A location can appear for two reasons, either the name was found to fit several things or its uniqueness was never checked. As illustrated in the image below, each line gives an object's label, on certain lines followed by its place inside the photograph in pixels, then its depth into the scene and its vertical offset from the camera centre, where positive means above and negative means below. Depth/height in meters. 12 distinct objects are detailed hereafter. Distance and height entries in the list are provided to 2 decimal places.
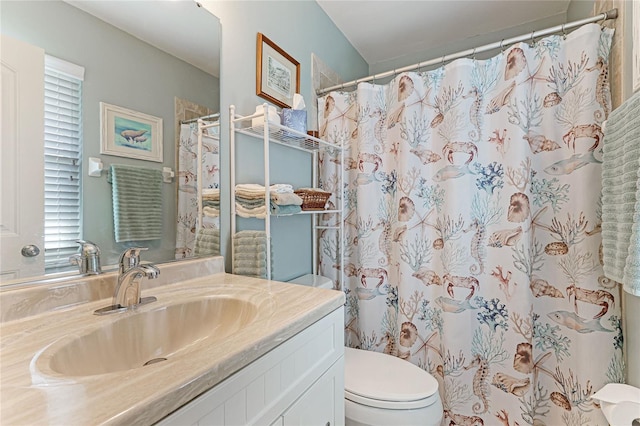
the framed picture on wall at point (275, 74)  1.34 +0.70
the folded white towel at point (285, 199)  1.23 +0.07
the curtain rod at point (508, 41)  1.20 +0.80
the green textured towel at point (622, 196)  0.88 +0.06
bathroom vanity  0.40 -0.24
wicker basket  1.43 +0.09
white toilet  1.09 -0.69
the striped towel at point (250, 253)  1.15 -0.15
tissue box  1.38 +0.46
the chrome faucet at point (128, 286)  0.74 -0.18
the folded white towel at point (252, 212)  1.19 +0.02
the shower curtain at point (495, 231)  1.22 -0.08
